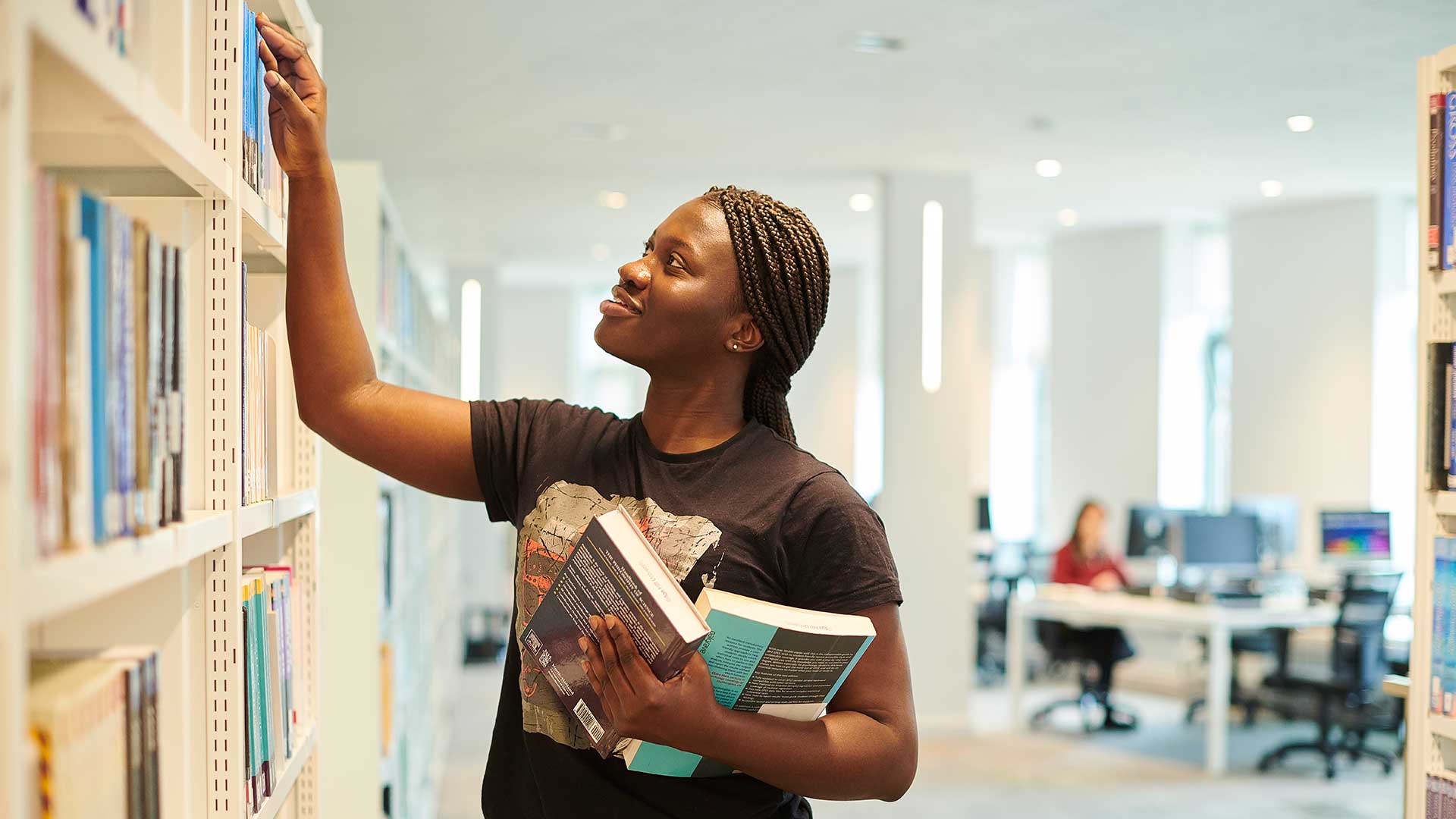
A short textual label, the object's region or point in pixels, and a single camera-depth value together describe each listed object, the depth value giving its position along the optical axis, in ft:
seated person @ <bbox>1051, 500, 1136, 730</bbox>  21.71
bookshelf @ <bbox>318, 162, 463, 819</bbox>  9.37
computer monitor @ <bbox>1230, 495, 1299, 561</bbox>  23.34
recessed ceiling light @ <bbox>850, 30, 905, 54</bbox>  14.20
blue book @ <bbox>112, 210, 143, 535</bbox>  2.97
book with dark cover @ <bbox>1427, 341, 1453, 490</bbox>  6.99
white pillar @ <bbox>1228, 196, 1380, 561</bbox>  24.40
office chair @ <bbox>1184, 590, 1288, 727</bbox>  22.28
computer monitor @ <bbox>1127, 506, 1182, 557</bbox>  24.44
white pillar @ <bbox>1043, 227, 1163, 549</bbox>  28.48
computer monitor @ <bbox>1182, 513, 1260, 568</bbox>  22.00
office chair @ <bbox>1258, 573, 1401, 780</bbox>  18.49
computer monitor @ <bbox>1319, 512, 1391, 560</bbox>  22.26
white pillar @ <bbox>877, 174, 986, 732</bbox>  21.58
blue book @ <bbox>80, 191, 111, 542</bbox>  2.75
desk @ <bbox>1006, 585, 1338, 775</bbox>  18.84
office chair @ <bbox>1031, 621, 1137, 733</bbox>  21.91
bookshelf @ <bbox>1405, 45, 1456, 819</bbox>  6.98
